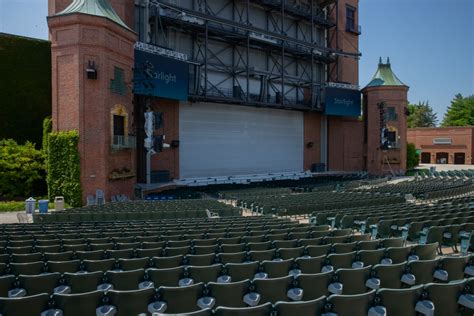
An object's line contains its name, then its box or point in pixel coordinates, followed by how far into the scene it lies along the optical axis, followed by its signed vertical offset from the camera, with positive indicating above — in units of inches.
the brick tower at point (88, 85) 830.5 +159.9
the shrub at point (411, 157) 2072.3 -12.0
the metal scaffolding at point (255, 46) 1245.7 +434.2
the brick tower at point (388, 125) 1745.8 +143.1
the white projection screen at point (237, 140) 1302.9 +57.1
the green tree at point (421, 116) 3909.9 +419.6
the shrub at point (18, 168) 854.5 -32.8
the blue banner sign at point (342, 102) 1621.6 +242.4
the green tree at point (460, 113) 3149.6 +375.2
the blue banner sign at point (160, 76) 996.6 +228.8
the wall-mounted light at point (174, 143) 1233.4 +38.8
